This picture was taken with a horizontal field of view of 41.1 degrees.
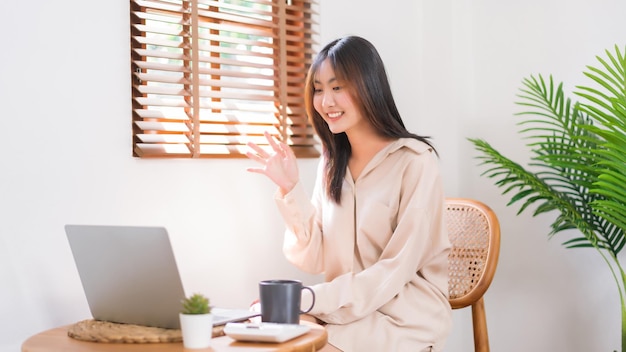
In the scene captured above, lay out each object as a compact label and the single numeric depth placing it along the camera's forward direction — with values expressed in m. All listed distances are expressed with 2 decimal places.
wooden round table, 1.62
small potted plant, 1.59
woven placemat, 1.69
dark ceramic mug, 1.77
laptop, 1.67
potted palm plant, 2.55
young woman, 2.28
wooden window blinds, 2.48
